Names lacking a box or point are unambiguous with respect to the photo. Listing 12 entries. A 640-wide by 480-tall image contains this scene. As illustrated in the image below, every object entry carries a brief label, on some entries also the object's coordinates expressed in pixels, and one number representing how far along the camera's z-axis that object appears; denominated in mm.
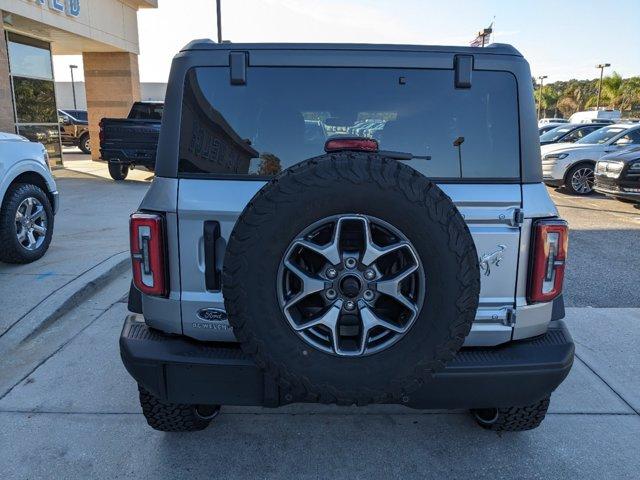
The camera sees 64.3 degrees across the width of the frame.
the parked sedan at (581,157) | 11578
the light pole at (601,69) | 51341
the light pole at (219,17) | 15672
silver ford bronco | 1999
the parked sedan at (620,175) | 9492
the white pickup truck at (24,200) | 5168
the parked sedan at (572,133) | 15219
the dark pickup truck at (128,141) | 11844
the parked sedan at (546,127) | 20036
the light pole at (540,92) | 59306
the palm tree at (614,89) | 50844
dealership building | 10977
